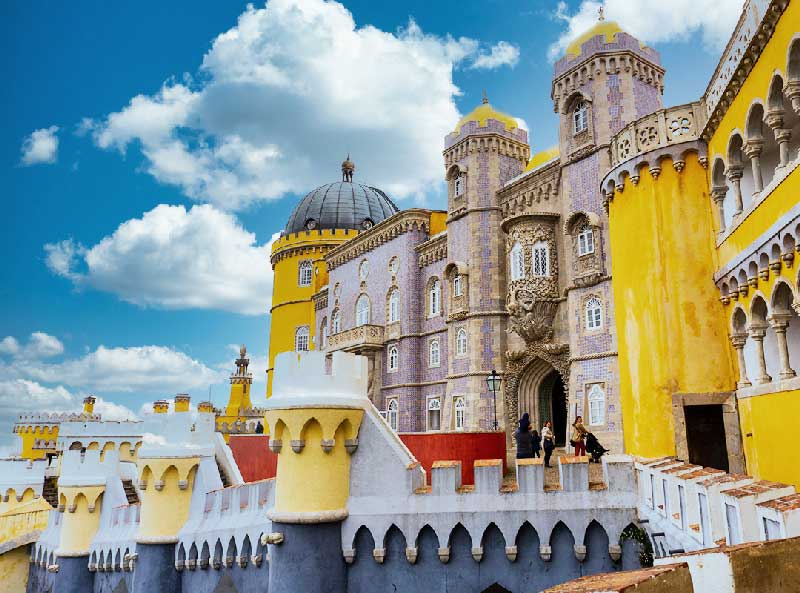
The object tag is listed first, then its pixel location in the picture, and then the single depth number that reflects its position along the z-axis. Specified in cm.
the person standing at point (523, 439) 1405
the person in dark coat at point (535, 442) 1518
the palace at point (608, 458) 811
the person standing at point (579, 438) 1320
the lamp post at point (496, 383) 2410
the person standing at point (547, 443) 1257
